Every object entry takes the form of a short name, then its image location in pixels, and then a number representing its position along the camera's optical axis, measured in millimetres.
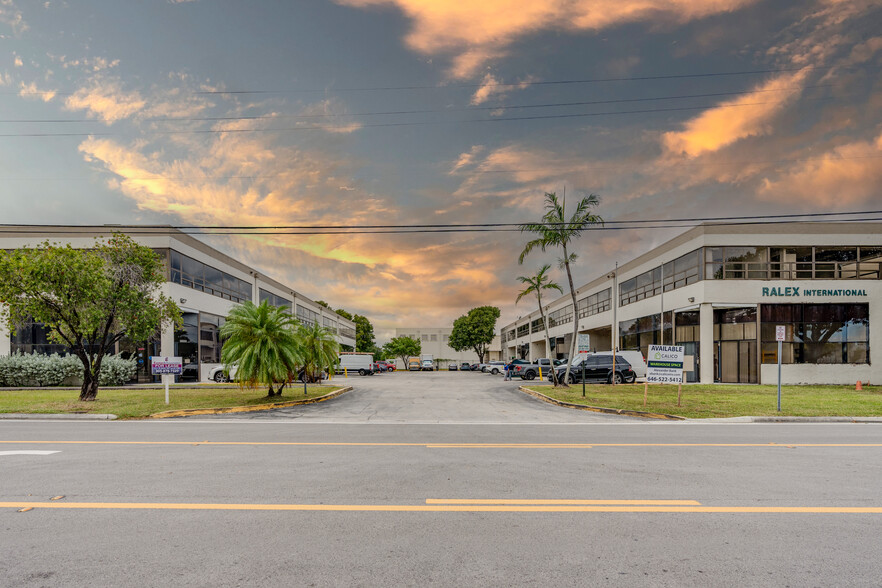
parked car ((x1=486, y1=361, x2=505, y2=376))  53203
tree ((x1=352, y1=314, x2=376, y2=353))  110688
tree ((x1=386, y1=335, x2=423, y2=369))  113562
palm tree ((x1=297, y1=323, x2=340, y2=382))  22189
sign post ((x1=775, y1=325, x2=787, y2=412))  16203
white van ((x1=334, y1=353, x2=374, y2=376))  50656
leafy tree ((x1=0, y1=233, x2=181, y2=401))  17656
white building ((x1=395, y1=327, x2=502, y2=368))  119875
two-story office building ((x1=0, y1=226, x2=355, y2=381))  31297
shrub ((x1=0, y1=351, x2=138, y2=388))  28319
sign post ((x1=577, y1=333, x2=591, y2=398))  22223
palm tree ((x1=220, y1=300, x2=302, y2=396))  17781
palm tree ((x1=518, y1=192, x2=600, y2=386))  23984
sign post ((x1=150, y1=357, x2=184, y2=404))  18203
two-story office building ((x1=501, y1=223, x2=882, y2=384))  29031
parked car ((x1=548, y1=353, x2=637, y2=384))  29547
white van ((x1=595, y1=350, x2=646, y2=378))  32062
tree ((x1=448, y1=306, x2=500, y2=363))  95562
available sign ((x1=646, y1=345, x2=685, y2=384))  16578
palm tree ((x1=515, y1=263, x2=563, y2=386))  28344
